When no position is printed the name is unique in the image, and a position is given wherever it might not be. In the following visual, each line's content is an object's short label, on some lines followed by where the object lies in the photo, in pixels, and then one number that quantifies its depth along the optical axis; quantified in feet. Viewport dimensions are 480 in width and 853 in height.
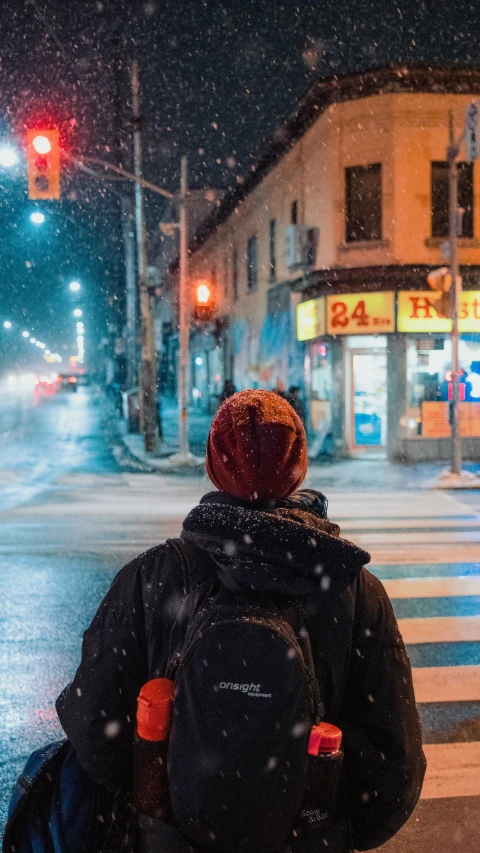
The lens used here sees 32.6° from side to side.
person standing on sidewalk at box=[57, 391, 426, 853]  6.10
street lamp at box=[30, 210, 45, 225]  60.39
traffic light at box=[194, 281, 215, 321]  66.03
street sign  49.24
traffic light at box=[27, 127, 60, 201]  46.50
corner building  64.64
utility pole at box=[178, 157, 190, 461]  65.51
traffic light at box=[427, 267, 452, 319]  55.21
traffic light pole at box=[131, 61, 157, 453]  69.67
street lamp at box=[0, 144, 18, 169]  49.29
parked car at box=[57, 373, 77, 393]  245.24
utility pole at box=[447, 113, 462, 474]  53.42
